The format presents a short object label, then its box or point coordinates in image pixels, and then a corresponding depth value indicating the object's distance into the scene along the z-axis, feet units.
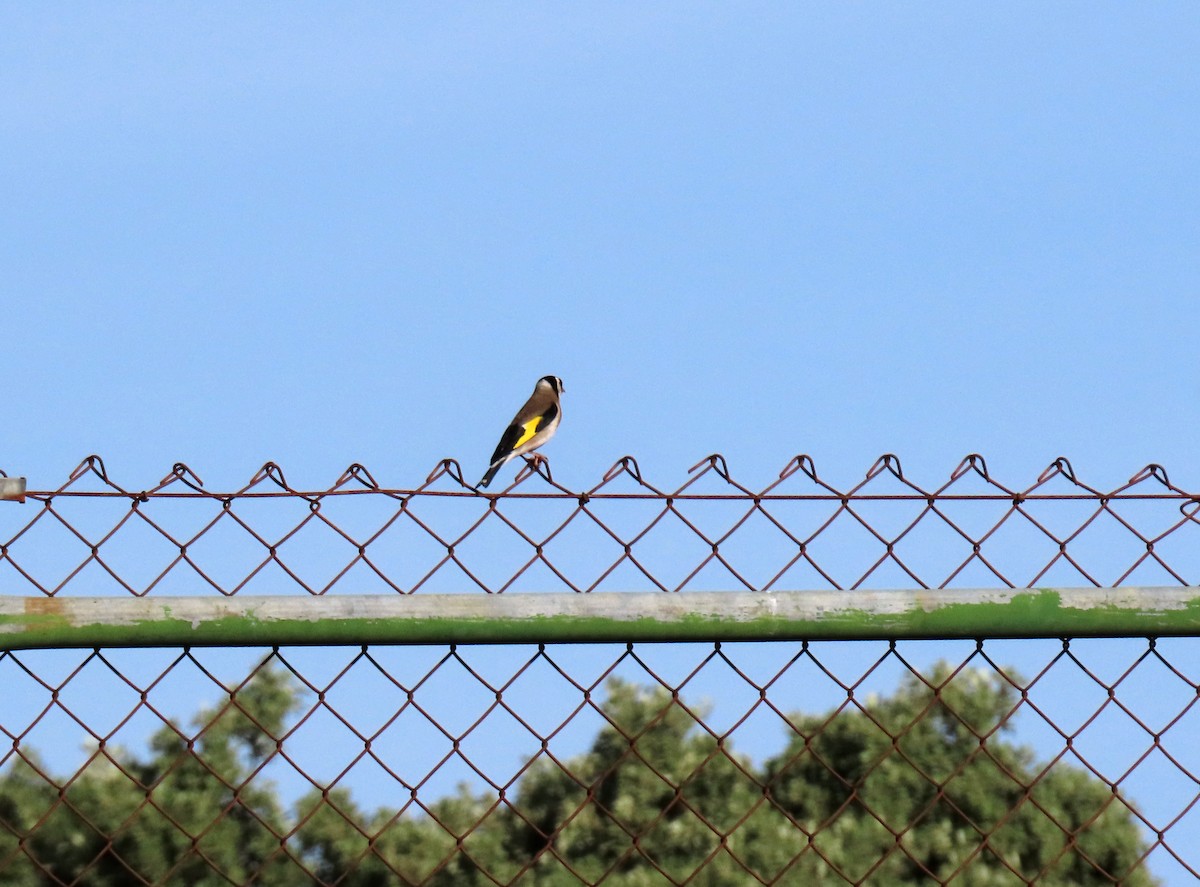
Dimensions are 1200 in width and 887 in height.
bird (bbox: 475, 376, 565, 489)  54.95
